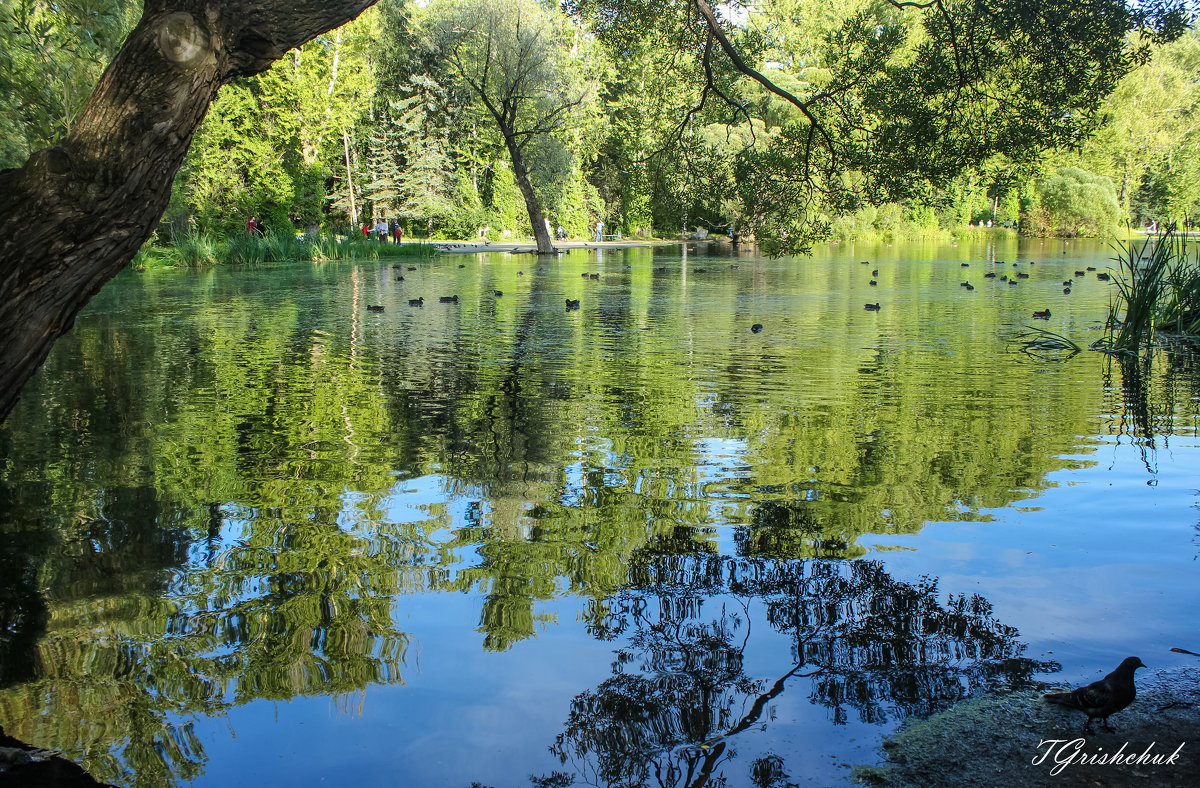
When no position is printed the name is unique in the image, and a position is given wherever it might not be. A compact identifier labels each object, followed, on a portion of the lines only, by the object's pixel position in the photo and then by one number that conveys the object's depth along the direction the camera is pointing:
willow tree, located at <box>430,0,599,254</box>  35.94
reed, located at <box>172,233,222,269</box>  31.12
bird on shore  3.02
